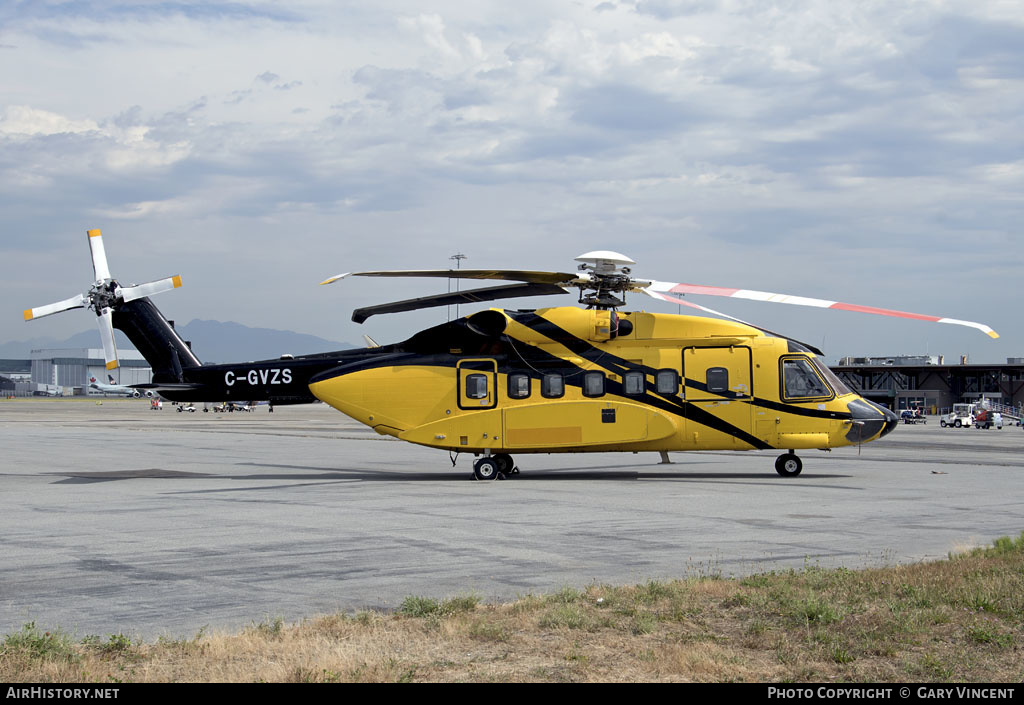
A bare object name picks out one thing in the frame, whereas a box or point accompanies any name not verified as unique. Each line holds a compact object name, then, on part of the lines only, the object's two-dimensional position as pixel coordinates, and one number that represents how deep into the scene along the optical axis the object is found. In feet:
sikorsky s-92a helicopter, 74.49
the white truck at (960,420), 217.97
